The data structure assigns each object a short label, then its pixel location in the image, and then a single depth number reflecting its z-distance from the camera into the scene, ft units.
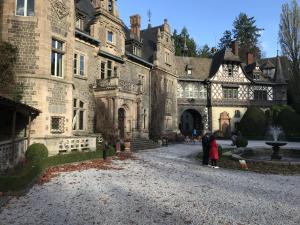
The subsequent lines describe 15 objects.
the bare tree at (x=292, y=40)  129.39
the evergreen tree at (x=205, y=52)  227.81
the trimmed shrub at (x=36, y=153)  42.93
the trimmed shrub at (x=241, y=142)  77.82
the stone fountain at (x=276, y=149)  57.77
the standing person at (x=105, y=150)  54.11
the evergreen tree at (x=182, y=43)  208.23
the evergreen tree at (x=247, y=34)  228.02
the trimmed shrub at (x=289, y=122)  117.29
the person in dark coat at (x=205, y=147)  49.85
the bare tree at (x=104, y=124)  69.72
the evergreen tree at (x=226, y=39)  241.47
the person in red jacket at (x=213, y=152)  48.01
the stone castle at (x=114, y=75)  49.90
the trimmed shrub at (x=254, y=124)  123.75
